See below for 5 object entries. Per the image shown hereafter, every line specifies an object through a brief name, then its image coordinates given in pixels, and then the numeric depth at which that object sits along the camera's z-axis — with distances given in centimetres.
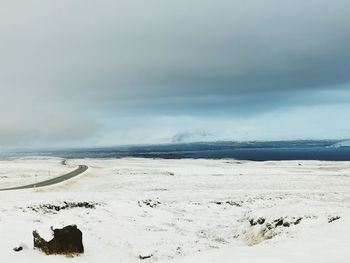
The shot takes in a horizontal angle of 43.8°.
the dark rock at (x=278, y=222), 2963
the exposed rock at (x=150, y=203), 4269
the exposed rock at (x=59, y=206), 3556
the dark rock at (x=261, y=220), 3167
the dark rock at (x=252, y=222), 3212
